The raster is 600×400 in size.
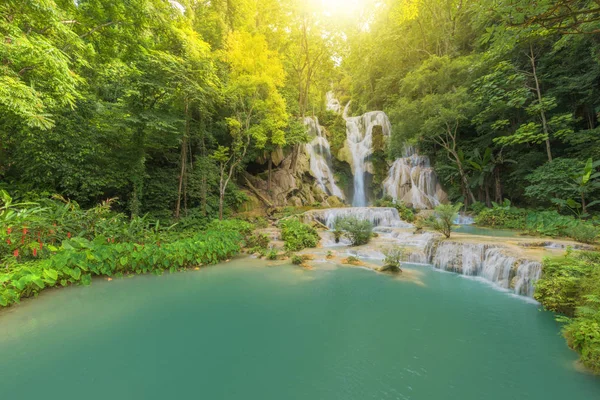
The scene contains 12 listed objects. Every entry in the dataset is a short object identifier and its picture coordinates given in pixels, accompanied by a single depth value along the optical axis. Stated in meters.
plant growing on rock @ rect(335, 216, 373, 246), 9.13
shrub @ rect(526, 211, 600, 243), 6.73
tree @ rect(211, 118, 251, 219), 11.39
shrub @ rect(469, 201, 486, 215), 13.22
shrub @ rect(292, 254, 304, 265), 7.33
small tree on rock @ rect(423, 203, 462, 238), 7.97
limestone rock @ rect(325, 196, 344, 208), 17.23
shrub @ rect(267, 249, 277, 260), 7.90
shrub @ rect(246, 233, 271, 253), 9.12
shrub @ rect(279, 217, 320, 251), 9.03
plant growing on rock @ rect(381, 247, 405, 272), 6.40
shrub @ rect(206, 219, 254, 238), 9.66
